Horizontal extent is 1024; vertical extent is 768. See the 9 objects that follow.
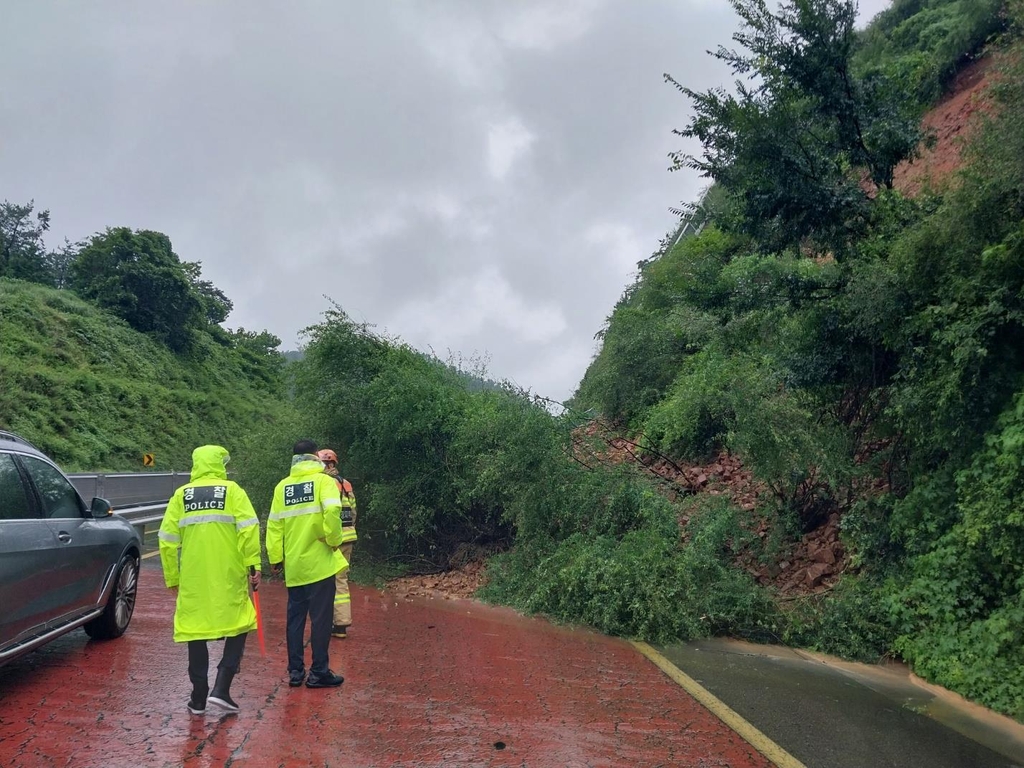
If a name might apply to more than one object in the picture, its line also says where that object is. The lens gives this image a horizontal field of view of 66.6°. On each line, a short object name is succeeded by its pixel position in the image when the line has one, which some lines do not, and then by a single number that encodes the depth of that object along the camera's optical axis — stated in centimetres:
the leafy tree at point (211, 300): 4788
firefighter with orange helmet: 719
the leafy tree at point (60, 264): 4797
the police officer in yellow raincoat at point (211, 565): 488
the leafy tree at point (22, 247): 4288
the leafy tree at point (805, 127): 944
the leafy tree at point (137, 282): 3938
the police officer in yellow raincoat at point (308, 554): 559
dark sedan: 503
